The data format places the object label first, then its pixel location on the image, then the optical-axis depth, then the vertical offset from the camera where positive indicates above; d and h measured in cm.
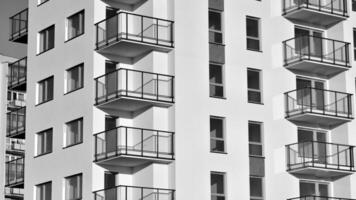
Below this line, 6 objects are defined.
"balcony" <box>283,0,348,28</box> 5297 +1438
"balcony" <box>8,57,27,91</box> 5534 +1185
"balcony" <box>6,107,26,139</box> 5509 +922
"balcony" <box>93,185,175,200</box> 4644 +465
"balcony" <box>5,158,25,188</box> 5442 +649
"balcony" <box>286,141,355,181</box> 5084 +670
